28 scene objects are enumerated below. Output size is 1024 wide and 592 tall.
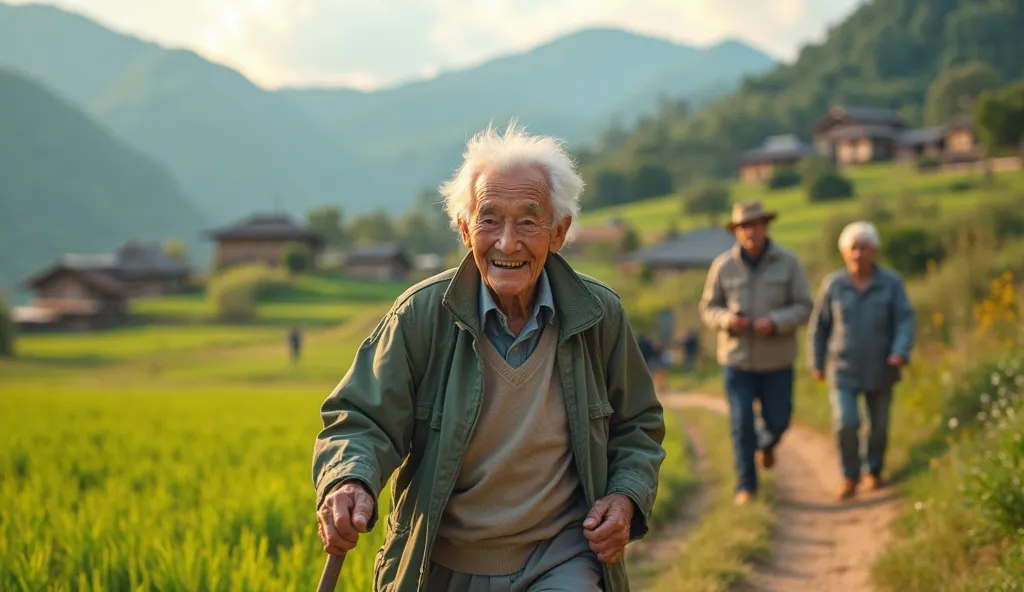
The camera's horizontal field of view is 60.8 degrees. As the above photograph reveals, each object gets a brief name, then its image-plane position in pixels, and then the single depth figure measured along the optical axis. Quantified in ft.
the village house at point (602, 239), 218.59
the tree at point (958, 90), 321.52
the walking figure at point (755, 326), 21.94
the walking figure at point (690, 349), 84.99
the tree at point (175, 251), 369.50
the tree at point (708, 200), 237.04
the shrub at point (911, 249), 70.45
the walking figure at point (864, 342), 22.74
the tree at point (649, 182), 332.60
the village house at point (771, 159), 292.61
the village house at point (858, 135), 279.28
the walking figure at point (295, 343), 118.01
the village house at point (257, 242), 282.56
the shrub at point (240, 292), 196.24
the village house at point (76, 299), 206.39
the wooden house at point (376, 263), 281.54
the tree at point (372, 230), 377.91
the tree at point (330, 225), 369.91
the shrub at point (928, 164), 230.21
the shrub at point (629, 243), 208.44
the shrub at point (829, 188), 212.64
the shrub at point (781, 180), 259.39
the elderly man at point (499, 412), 8.59
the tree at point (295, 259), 251.39
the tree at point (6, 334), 159.06
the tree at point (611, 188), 335.67
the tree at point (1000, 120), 191.11
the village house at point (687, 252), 154.92
